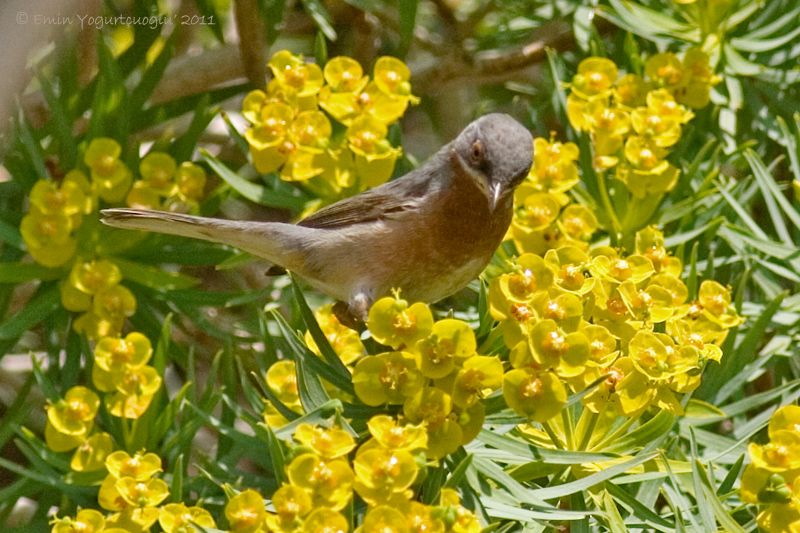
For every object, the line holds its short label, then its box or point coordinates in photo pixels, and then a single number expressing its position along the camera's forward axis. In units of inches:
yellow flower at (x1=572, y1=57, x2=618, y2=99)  205.9
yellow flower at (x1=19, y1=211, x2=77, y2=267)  196.5
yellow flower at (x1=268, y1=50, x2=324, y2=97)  194.0
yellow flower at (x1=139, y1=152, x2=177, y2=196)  208.4
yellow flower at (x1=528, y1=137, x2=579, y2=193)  196.7
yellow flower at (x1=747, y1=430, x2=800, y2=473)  132.8
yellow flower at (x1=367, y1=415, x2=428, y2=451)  128.5
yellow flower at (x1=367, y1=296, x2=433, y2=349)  135.0
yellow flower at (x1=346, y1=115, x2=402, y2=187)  193.9
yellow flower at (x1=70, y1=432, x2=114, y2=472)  172.6
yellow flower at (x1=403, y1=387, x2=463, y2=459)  133.5
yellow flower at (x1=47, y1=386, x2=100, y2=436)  173.1
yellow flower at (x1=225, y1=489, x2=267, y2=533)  130.0
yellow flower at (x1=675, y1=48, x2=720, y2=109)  214.4
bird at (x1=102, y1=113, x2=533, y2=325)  186.5
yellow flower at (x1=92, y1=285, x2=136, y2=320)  197.6
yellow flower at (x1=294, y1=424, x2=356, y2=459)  129.3
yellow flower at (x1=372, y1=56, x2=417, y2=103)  199.9
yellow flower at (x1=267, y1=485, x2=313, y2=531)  125.6
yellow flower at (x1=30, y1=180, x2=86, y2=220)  197.6
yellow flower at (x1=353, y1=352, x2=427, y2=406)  134.8
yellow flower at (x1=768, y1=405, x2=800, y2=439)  136.6
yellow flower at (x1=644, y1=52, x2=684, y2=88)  213.3
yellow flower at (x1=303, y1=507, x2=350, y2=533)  124.9
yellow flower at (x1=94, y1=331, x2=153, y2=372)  177.5
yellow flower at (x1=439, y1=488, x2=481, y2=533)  124.1
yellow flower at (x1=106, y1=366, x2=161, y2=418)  176.9
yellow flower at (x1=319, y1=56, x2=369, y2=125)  195.0
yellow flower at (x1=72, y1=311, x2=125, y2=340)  197.3
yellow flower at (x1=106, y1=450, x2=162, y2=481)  156.3
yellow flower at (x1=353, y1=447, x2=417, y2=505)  125.6
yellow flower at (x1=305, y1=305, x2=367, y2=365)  171.0
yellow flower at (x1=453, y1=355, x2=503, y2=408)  134.3
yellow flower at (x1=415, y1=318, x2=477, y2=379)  133.0
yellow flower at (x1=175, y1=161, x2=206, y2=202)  211.0
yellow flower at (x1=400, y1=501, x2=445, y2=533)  123.9
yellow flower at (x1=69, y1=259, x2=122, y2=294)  197.5
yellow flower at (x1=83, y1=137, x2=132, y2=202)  203.9
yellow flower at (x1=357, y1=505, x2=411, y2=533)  123.0
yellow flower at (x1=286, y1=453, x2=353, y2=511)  126.9
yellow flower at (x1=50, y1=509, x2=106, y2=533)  144.9
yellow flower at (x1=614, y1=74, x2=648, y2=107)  210.2
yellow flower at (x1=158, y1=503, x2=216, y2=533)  141.5
